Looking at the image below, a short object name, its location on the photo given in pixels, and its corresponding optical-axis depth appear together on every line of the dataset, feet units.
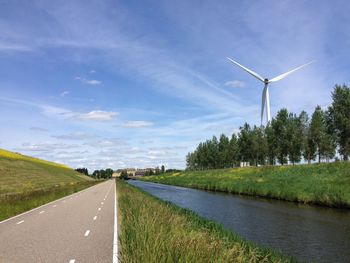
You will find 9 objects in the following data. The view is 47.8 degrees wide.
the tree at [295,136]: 222.91
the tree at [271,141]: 245.04
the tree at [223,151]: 365.26
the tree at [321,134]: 202.90
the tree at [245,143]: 296.24
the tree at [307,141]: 215.12
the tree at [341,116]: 177.27
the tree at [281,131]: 230.27
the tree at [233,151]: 355.83
